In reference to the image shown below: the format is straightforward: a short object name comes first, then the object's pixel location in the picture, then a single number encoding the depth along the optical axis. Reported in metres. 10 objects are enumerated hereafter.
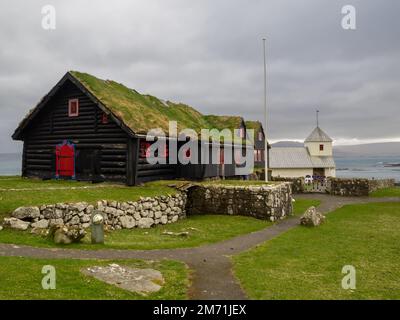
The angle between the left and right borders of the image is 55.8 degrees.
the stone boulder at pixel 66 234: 14.06
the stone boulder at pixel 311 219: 21.47
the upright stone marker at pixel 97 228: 14.45
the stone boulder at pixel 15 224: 15.40
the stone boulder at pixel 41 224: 15.92
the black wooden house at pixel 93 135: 25.17
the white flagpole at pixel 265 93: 29.77
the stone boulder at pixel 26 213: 15.96
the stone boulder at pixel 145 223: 20.58
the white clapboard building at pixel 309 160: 63.72
